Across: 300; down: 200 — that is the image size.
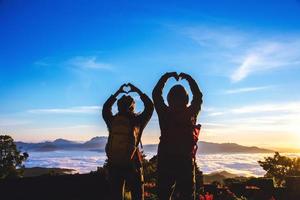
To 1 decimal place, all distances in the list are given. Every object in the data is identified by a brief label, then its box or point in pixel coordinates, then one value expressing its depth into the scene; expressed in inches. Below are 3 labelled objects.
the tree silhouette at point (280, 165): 1896.7
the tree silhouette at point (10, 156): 2539.4
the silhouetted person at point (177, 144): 216.1
